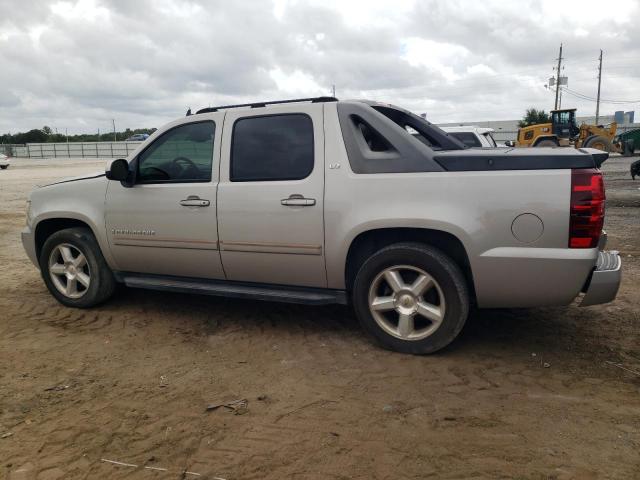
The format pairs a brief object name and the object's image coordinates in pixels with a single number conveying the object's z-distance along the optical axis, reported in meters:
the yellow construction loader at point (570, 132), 27.94
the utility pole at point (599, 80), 61.93
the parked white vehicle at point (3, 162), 36.97
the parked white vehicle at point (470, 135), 10.37
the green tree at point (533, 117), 58.55
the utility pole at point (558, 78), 60.50
